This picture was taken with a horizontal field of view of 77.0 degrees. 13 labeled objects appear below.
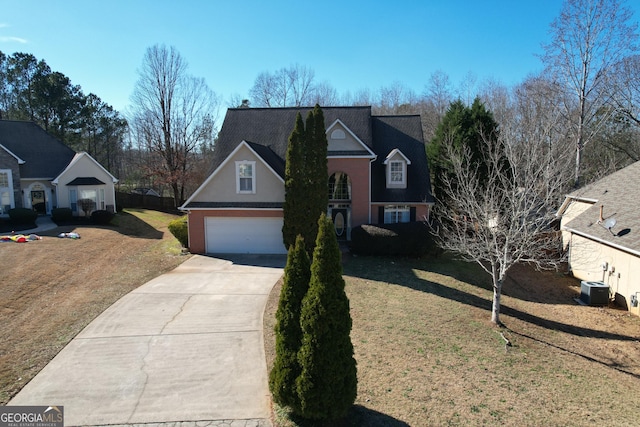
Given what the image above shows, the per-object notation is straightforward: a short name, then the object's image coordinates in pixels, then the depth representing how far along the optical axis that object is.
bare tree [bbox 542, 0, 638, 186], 25.28
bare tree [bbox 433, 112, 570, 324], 12.52
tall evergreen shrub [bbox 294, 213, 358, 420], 6.54
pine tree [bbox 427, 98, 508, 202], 24.55
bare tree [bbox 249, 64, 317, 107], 49.03
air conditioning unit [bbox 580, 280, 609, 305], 16.03
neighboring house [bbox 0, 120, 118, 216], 27.50
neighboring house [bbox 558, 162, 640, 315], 15.29
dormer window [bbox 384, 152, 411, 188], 22.34
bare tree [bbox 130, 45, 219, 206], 37.00
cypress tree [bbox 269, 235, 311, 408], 6.79
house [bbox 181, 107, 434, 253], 20.41
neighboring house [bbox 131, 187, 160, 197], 46.62
